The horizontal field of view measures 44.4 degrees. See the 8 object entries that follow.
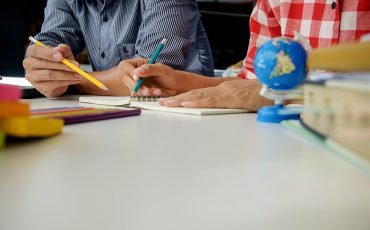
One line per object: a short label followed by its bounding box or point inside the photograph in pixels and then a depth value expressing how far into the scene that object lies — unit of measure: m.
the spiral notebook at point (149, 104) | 0.75
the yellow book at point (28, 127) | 0.39
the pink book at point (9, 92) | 0.38
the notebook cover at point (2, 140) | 0.40
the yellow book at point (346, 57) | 0.24
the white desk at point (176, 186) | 0.27
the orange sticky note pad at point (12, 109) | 0.38
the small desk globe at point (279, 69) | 0.62
